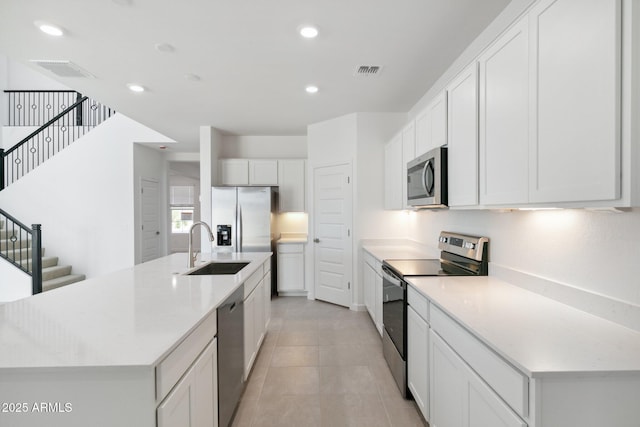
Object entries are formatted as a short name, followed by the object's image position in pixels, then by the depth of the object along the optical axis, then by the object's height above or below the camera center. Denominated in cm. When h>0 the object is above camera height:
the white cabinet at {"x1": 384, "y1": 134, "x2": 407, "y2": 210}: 342 +46
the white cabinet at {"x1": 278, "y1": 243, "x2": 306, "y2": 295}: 505 -94
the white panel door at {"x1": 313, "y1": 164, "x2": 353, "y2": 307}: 438 -31
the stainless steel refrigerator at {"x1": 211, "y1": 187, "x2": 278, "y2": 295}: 480 -9
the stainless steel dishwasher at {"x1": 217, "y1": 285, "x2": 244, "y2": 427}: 172 -90
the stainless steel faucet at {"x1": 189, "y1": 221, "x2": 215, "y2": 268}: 246 -33
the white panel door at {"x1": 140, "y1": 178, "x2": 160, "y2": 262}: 607 -17
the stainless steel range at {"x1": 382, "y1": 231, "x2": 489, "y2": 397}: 221 -46
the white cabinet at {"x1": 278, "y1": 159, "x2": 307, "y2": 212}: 532 +48
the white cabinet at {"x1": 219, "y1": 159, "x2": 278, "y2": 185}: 531 +71
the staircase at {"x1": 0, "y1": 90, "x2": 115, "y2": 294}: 479 +131
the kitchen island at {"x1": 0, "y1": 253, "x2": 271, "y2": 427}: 98 -48
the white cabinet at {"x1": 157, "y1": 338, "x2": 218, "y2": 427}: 111 -79
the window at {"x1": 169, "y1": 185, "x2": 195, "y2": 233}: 1040 +22
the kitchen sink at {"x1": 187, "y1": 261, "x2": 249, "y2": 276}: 292 -53
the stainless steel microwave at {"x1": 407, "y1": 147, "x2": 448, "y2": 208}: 225 +27
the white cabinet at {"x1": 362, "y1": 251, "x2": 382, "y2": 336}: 322 -88
